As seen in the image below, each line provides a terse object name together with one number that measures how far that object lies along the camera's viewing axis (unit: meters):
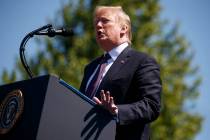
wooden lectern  3.92
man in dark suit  4.41
